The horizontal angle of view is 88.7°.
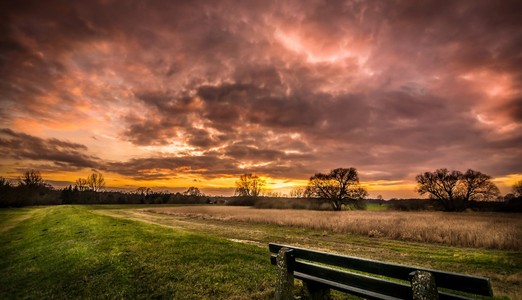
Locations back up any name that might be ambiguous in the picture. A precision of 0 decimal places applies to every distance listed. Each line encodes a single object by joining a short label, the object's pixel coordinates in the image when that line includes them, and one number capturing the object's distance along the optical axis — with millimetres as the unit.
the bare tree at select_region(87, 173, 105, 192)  146000
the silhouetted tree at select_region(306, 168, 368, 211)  67062
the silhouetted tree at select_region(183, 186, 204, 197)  143388
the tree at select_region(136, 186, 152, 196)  147275
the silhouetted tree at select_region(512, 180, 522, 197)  62756
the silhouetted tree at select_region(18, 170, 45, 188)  94362
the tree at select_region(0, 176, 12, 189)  73169
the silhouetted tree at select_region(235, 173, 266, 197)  111675
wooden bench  3193
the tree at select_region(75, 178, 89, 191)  138275
